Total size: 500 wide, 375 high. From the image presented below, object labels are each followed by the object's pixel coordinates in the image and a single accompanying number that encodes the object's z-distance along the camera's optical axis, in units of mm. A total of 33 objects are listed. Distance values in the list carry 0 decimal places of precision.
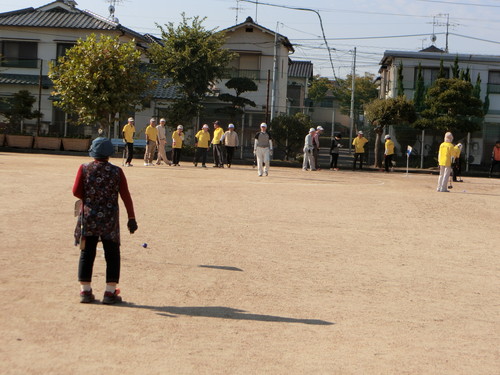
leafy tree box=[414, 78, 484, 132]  41000
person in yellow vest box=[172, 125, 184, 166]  32375
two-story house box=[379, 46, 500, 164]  48281
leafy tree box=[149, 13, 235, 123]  40844
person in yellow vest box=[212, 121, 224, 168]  32625
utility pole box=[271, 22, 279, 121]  44344
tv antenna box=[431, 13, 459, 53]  66562
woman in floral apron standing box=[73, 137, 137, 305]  7758
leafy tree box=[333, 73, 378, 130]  83519
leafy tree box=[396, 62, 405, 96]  47406
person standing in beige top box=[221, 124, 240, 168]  32875
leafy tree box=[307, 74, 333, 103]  85750
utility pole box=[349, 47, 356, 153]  61500
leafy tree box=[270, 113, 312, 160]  40750
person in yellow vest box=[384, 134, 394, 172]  38094
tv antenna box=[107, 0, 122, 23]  60562
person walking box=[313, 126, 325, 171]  33569
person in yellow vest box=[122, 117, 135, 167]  29969
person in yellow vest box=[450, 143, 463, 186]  25188
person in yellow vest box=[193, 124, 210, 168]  32062
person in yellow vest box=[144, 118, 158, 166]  30859
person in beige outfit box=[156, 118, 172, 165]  30984
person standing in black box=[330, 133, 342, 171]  37062
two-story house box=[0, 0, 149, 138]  49031
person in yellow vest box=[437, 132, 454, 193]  24125
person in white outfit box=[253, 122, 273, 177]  28250
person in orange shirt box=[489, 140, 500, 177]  37875
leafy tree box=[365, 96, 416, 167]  41281
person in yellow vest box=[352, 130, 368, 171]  39156
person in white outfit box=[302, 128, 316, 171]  33094
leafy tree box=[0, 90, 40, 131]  42188
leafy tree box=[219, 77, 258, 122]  43250
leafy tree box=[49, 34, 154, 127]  37844
